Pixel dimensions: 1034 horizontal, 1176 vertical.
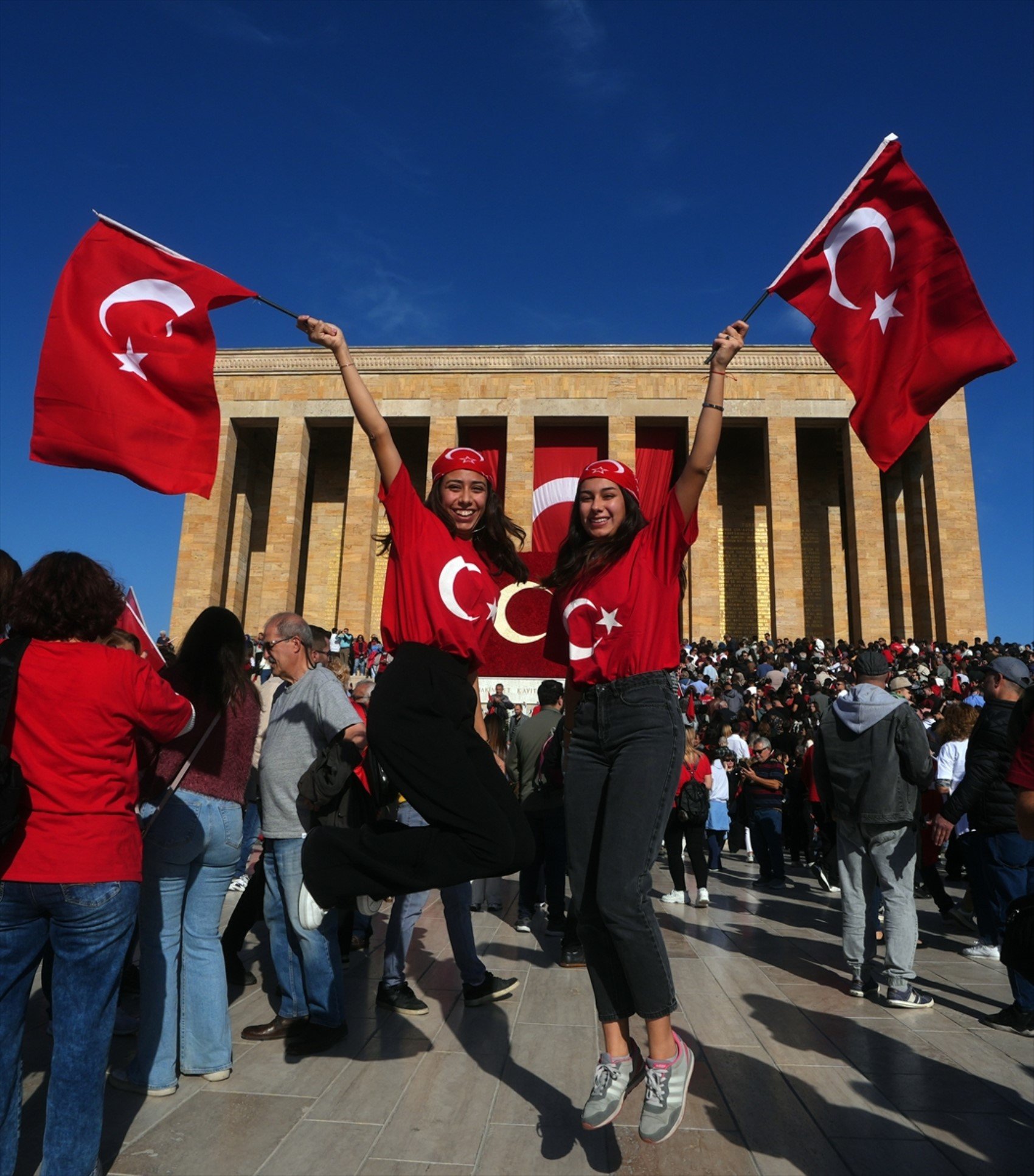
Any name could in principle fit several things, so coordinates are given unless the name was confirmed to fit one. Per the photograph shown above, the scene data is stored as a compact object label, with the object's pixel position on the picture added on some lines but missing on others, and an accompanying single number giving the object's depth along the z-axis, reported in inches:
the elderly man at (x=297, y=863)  157.8
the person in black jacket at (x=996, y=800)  215.5
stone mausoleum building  1250.0
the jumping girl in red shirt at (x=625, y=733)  111.1
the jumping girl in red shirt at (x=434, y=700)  115.9
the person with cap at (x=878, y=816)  205.9
